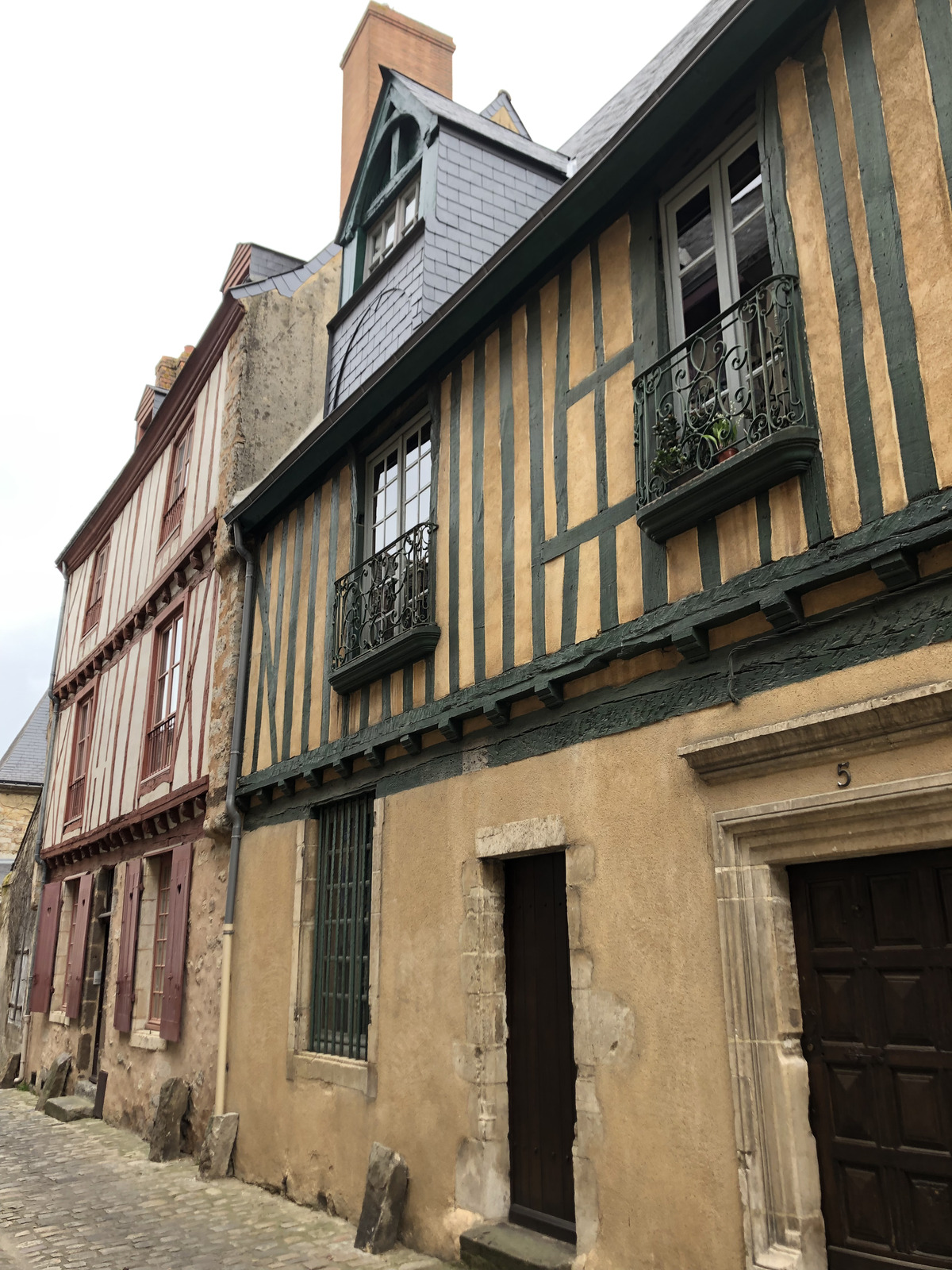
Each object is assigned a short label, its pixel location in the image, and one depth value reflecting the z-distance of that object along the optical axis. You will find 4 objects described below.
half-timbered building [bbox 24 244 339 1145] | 7.72
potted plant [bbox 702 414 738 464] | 3.66
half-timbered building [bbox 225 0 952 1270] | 3.07
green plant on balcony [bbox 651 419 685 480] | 3.86
